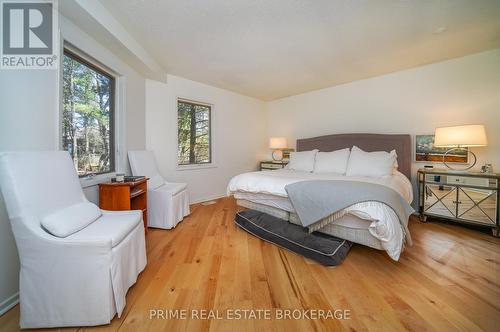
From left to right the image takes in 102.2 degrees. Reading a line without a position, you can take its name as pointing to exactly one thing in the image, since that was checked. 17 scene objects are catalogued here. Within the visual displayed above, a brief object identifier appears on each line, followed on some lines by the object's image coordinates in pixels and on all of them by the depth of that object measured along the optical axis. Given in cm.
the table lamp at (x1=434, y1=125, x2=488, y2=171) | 250
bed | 193
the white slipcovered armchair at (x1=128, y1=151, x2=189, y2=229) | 271
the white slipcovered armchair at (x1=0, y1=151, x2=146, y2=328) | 116
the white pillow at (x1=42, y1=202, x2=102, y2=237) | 122
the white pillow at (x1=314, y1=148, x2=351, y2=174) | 321
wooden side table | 221
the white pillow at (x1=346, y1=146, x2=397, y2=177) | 283
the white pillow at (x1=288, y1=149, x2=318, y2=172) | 355
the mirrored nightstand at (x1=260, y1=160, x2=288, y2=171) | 478
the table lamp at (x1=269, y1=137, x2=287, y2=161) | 471
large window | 210
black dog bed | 188
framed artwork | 296
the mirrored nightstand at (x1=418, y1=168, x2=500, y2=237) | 245
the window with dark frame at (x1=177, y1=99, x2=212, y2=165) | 402
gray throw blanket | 180
